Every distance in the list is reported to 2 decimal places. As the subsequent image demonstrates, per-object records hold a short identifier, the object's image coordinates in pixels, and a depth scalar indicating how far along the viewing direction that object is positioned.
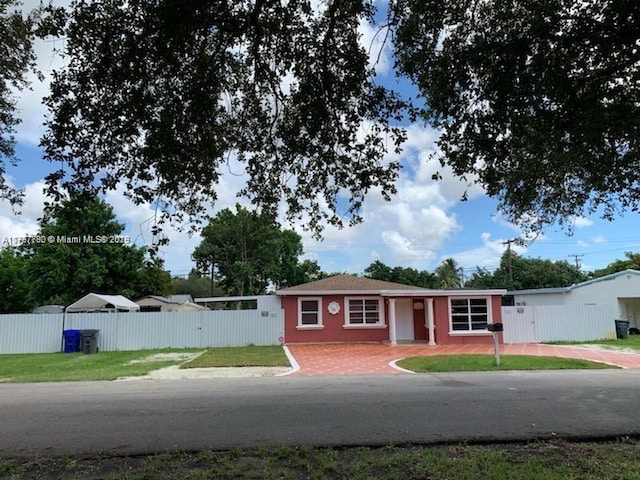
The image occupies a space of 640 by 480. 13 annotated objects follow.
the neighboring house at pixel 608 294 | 28.94
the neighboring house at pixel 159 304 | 40.25
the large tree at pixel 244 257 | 43.88
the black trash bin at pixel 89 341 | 20.33
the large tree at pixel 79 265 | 33.81
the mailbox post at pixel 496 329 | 14.26
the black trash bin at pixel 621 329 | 23.81
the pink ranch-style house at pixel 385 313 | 22.38
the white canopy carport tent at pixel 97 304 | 26.16
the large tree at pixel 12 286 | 40.12
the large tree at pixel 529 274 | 48.84
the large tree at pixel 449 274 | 59.94
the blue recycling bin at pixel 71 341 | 20.42
